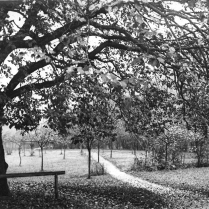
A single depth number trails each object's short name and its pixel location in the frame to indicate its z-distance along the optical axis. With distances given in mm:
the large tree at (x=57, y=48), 4527
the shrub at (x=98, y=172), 32000
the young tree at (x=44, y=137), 42119
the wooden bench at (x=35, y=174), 10803
